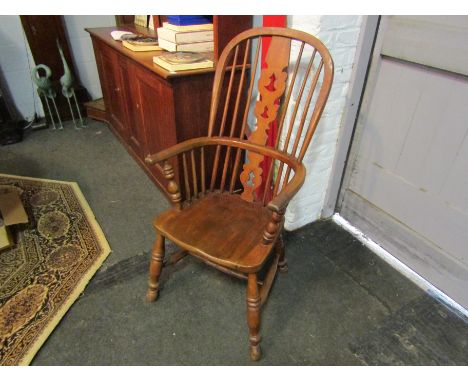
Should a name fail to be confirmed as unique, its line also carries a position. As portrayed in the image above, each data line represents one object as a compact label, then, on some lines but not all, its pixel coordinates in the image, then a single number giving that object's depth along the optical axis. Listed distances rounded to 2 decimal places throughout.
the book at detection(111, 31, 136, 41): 2.05
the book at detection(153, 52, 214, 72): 1.44
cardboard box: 1.64
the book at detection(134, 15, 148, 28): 2.37
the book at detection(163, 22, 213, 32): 1.60
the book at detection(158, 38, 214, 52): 1.65
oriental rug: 1.28
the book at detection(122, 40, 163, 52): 1.78
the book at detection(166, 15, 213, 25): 1.59
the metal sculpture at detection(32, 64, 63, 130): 2.56
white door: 1.19
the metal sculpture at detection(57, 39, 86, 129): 2.62
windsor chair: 1.08
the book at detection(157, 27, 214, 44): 1.61
